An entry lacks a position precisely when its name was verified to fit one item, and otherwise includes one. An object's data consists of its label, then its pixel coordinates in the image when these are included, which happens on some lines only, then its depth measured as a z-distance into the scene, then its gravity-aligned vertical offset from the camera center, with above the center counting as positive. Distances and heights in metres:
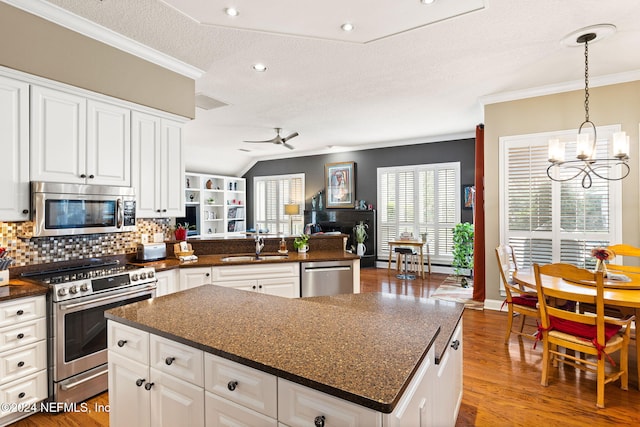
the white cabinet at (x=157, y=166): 3.17 +0.49
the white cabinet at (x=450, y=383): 1.47 -0.85
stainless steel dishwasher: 3.66 -0.72
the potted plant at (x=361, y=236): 7.66 -0.53
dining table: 2.31 -0.60
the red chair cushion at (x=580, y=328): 2.37 -0.86
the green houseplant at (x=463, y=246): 6.02 -0.60
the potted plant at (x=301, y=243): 4.14 -0.37
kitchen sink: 3.80 -0.52
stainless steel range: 2.34 -0.79
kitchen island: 0.95 -0.47
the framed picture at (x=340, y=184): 8.21 +0.74
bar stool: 6.59 -0.94
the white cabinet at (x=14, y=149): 2.31 +0.46
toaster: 3.33 -0.38
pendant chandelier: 2.85 +0.53
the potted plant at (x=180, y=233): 3.73 -0.21
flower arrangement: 2.76 -0.35
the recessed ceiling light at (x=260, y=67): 3.44 +1.54
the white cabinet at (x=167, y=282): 3.08 -0.64
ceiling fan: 5.76 +1.27
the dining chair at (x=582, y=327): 2.31 -0.85
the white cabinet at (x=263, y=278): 3.42 -0.67
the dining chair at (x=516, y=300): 3.17 -0.86
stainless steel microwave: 2.45 +0.05
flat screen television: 8.75 -0.11
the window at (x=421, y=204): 7.00 +0.19
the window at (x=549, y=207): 3.82 +0.07
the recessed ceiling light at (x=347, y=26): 2.67 +1.51
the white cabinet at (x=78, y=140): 2.50 +0.61
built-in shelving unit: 8.88 +0.30
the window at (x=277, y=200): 9.16 +0.38
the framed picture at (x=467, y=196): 6.68 +0.34
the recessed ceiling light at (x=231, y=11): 2.44 +1.50
